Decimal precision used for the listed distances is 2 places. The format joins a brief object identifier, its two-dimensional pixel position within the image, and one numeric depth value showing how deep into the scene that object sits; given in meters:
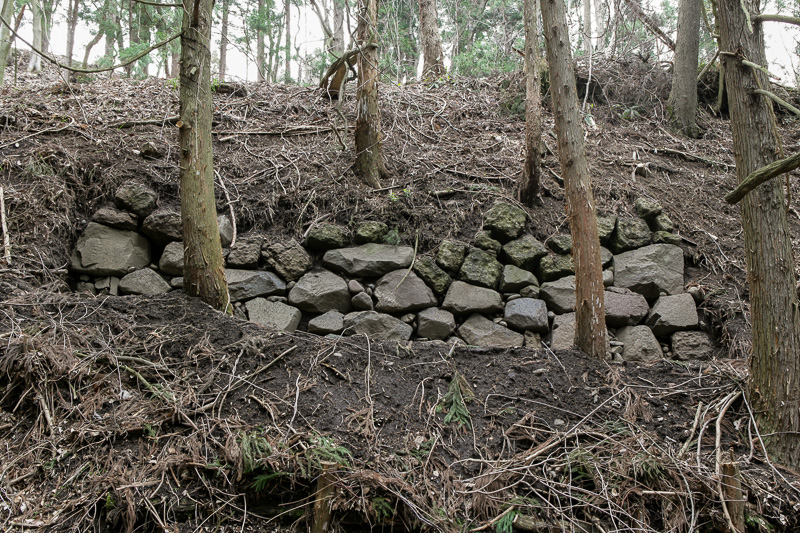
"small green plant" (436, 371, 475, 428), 3.51
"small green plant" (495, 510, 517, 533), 2.88
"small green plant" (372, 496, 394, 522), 2.91
